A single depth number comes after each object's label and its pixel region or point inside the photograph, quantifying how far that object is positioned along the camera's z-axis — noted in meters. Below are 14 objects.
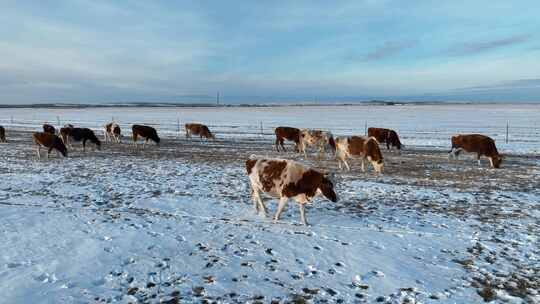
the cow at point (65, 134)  21.62
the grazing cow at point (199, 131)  29.95
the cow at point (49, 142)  18.06
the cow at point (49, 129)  27.52
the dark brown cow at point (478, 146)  16.37
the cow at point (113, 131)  26.34
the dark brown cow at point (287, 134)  22.20
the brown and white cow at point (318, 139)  20.09
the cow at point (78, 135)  21.36
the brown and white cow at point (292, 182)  8.54
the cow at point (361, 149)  14.85
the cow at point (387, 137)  21.79
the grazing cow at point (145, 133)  24.67
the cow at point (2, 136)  25.39
